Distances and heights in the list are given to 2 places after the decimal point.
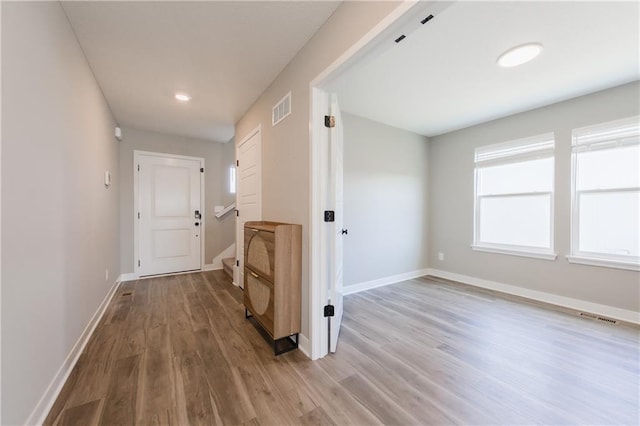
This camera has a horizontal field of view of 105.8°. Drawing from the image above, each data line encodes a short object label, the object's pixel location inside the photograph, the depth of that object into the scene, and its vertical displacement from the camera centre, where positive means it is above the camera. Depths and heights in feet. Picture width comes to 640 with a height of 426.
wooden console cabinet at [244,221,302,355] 6.17 -1.84
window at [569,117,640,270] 8.41 +0.66
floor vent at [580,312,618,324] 8.22 -3.70
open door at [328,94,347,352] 6.24 -0.43
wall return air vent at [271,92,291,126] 7.17 +3.15
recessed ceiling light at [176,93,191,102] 9.27 +4.41
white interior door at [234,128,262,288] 9.22 +1.02
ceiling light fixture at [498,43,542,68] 6.52 +4.42
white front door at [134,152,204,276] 13.25 -0.17
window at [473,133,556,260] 10.31 +0.68
